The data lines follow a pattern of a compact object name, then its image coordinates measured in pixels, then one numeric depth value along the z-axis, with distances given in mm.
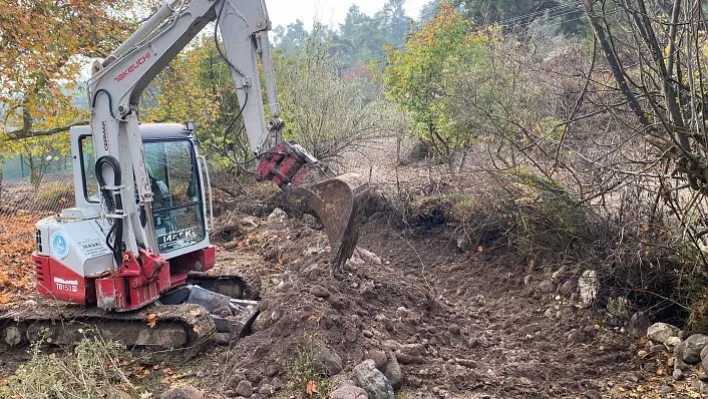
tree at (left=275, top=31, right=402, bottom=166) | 12547
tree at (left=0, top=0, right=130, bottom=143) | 9398
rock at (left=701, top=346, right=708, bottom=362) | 4851
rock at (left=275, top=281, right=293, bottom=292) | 6429
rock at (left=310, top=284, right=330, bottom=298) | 5727
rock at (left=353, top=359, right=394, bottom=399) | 4363
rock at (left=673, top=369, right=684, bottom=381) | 4969
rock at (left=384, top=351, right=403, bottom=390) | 4805
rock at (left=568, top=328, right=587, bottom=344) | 6125
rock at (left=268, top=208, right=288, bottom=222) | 12234
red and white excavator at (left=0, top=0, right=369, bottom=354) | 5637
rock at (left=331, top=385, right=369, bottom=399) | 4176
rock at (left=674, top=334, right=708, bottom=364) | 5031
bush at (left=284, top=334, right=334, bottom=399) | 4520
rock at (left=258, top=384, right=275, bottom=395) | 4645
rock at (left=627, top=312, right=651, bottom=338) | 5902
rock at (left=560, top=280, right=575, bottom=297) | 7055
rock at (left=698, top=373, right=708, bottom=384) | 4793
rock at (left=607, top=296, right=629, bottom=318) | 6172
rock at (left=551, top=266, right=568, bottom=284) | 7379
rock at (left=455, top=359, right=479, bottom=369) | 5391
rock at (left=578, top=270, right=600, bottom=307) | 6586
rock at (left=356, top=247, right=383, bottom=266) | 7857
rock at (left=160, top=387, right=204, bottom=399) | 4328
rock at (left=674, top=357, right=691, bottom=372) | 5047
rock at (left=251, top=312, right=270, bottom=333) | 5606
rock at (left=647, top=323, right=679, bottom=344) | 5523
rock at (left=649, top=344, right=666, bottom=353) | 5473
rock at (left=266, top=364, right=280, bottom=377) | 4895
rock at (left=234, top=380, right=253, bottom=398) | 4648
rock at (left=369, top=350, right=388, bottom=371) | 4848
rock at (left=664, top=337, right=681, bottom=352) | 5368
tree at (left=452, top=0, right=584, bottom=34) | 20938
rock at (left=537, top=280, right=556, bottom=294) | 7368
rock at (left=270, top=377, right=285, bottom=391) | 4719
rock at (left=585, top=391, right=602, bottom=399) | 4785
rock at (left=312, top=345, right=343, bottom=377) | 4767
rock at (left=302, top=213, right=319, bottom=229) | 11891
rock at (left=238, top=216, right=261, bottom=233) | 12164
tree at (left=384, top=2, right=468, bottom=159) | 12000
